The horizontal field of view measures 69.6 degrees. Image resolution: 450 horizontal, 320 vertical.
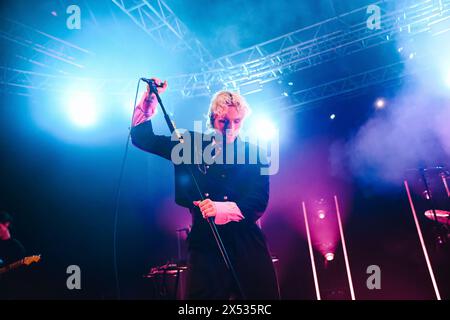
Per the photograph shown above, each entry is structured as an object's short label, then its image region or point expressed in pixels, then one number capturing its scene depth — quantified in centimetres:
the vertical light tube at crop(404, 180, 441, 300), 663
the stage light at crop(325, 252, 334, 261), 745
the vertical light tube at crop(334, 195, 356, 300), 721
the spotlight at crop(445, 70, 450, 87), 722
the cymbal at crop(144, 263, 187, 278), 544
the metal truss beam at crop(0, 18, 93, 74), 505
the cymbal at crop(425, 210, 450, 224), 553
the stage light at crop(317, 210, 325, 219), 767
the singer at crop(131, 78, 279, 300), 168
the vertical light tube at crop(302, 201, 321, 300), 752
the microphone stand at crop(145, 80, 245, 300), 159
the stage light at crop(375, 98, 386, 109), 809
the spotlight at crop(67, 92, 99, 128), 656
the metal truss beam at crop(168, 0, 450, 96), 584
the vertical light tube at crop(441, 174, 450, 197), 698
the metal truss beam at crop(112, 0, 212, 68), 555
